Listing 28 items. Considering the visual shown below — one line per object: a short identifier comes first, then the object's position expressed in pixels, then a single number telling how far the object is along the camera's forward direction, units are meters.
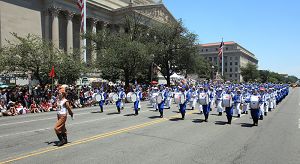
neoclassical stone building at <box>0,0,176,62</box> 46.44
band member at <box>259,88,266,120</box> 17.02
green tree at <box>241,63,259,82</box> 138.25
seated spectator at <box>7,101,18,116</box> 20.88
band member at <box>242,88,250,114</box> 20.41
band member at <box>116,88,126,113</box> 19.64
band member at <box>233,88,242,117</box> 17.67
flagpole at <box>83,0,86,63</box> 36.56
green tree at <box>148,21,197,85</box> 53.91
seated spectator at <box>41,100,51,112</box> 23.26
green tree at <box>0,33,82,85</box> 27.38
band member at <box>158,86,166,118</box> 17.31
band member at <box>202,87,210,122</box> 16.12
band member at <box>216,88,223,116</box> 19.28
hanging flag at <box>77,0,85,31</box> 36.70
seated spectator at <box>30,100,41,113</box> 22.48
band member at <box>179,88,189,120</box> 16.78
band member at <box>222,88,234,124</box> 15.20
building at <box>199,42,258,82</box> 163.25
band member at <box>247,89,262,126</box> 14.62
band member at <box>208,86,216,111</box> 20.73
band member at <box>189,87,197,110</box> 22.03
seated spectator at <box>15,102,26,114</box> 21.46
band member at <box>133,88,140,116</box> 18.77
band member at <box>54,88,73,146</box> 9.86
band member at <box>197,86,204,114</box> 16.42
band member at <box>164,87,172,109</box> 22.42
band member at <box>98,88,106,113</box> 20.49
